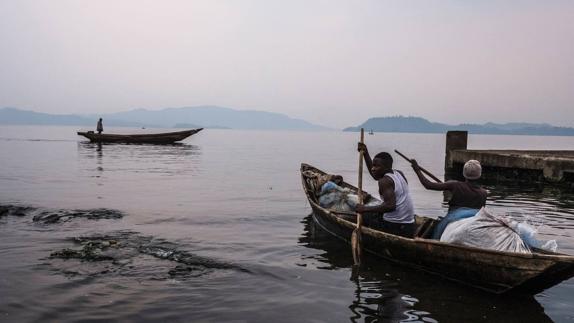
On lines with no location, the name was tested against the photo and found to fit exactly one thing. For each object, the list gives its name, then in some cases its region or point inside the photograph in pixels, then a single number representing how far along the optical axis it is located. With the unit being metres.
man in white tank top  8.30
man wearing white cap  7.65
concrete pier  19.88
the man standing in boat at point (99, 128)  47.84
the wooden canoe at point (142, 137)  48.78
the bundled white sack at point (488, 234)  6.76
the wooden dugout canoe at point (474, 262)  6.21
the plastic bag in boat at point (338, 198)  11.68
